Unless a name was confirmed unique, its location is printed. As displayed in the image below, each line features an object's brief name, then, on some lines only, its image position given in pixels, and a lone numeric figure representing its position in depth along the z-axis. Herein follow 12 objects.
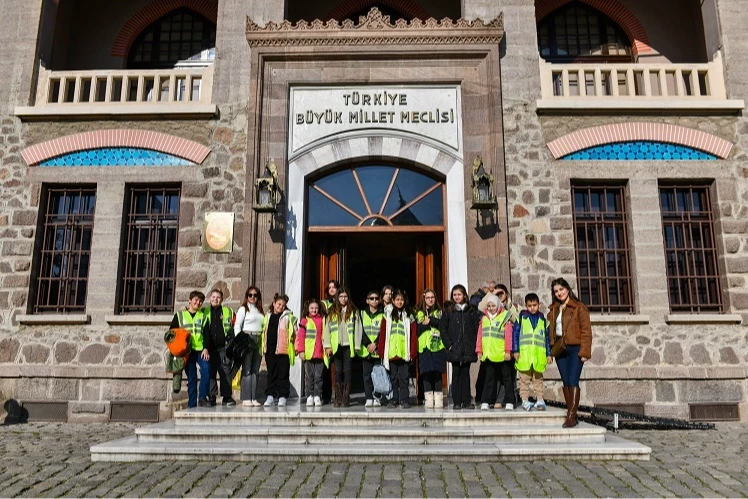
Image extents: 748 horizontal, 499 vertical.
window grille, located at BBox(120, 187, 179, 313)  9.80
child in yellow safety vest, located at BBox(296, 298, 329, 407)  7.77
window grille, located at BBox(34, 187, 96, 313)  9.84
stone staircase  5.98
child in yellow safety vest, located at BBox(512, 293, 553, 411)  7.28
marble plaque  10.02
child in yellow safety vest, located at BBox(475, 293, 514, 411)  7.39
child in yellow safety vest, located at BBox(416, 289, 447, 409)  7.69
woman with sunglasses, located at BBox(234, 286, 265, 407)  7.88
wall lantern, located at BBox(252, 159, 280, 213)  9.38
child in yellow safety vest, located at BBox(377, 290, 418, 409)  7.69
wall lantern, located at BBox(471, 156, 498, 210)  9.30
